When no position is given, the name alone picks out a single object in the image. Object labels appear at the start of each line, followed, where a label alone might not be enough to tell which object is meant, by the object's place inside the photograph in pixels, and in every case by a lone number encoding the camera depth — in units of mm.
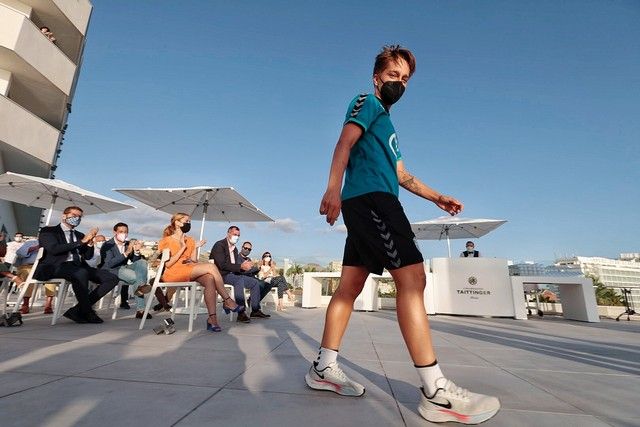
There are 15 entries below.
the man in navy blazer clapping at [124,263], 5746
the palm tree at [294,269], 68525
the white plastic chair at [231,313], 5468
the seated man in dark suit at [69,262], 4324
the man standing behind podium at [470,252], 10930
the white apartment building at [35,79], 11562
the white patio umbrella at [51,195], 6898
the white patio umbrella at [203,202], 7969
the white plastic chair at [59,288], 4086
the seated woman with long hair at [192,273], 4191
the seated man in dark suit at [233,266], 5379
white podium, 9078
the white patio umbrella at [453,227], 11590
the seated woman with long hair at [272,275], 9027
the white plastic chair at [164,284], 4121
